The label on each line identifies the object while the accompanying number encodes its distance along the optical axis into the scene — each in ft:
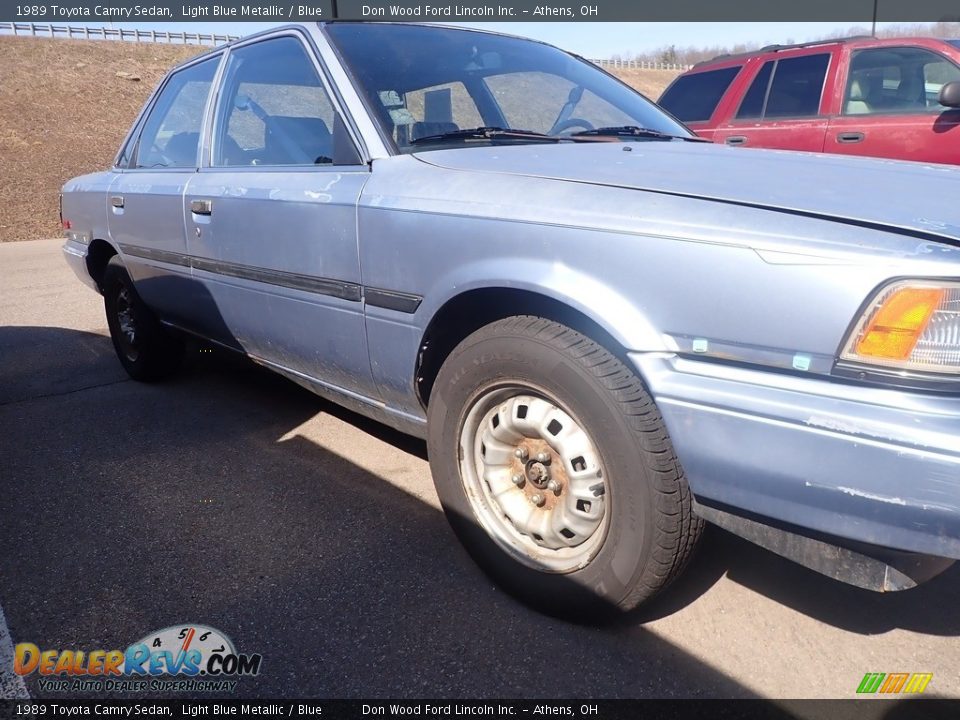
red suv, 17.46
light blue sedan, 4.92
